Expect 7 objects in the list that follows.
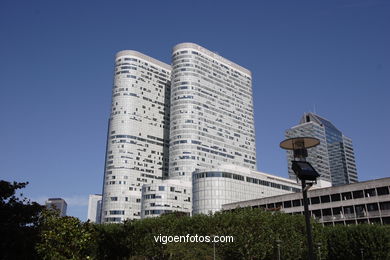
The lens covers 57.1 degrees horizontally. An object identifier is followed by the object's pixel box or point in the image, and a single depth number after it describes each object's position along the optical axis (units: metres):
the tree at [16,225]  28.72
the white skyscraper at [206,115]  163.12
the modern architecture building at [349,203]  79.81
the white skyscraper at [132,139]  165.88
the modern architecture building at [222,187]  128.25
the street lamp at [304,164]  12.12
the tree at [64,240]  28.66
